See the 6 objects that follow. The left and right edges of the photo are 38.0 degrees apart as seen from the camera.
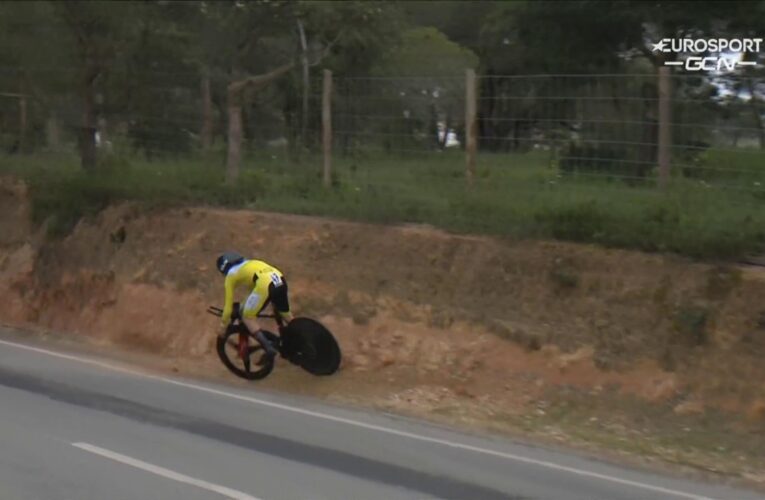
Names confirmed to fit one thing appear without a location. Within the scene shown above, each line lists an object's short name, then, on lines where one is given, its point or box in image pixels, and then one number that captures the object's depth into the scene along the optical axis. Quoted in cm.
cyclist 1248
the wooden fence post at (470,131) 1474
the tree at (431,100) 1564
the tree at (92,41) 2012
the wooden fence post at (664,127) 1298
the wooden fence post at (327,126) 1666
